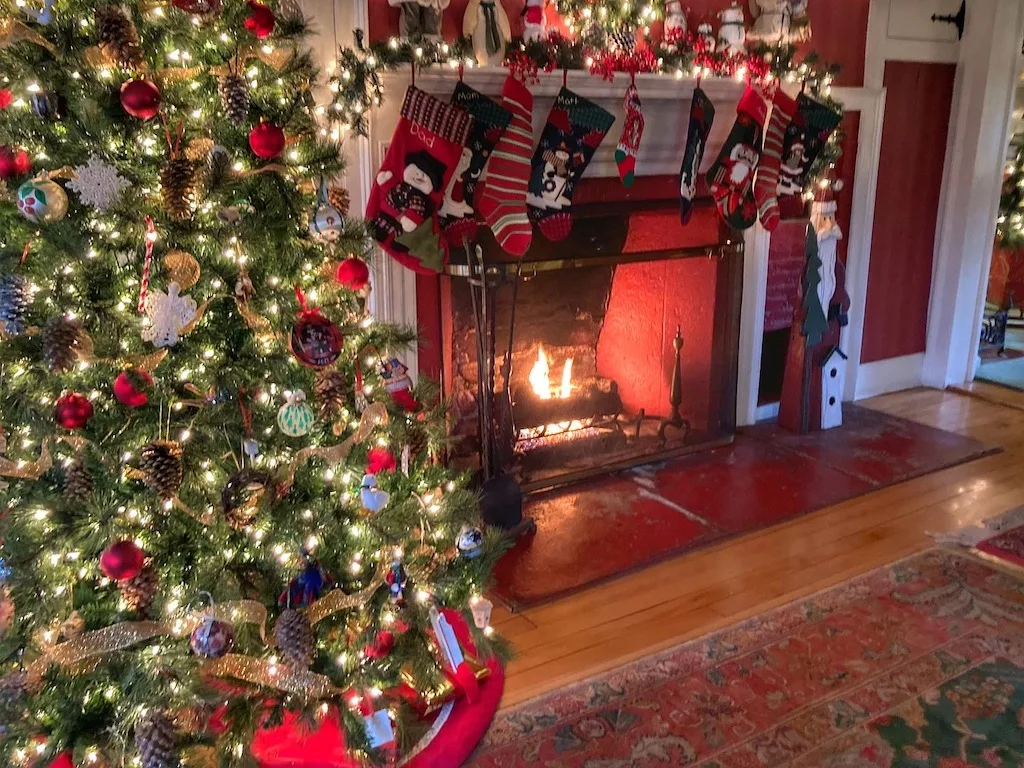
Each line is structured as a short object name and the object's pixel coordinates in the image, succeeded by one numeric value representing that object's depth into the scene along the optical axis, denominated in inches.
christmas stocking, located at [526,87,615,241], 98.8
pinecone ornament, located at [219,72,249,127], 55.0
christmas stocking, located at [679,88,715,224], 108.0
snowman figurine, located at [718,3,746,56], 113.3
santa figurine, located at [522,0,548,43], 100.0
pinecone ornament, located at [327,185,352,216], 69.3
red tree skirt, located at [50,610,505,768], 65.9
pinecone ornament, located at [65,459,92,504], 54.8
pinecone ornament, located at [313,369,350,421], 61.6
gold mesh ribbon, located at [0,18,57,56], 50.8
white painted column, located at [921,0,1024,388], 140.8
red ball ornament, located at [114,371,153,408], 54.2
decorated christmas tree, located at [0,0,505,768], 52.7
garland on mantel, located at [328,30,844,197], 88.8
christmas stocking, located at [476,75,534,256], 96.3
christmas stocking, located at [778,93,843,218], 117.0
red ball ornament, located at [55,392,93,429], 52.9
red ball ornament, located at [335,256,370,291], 63.2
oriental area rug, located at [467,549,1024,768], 67.9
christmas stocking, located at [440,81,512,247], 93.3
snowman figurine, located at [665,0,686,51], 107.6
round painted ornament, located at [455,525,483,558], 67.2
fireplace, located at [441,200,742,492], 107.7
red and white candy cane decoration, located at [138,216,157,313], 53.9
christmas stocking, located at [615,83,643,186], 103.3
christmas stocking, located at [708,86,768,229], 112.8
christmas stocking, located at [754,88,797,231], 115.3
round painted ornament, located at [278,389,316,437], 58.2
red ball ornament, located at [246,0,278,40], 55.9
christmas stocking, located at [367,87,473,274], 89.9
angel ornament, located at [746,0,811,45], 115.9
